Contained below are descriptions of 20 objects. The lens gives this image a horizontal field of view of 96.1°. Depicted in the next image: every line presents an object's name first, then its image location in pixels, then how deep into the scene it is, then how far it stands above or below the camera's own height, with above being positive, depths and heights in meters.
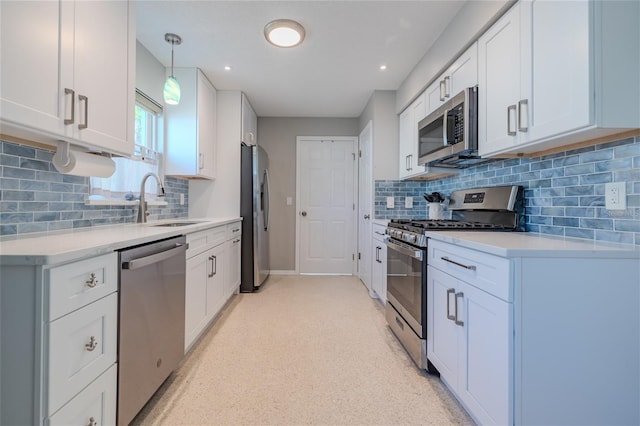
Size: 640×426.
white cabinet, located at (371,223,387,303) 2.93 -0.53
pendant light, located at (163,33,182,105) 2.22 +0.95
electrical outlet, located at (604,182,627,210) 1.23 +0.09
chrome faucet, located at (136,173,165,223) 2.28 +0.03
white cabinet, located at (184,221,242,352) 2.01 -0.53
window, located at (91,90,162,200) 2.11 +0.45
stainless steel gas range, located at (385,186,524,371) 1.82 -0.23
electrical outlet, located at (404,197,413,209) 3.43 +0.15
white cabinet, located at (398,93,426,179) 2.81 +0.83
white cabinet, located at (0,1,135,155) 1.08 +0.63
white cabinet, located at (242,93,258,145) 3.63 +1.23
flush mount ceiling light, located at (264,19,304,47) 2.19 +1.43
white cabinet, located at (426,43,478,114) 1.92 +1.02
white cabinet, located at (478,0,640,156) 1.10 +0.62
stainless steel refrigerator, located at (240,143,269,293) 3.52 -0.03
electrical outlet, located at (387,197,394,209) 3.42 +0.15
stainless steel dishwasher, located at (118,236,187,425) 1.25 -0.54
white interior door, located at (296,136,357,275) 4.51 +0.12
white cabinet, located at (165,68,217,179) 2.97 +0.88
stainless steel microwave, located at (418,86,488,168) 1.90 +0.60
